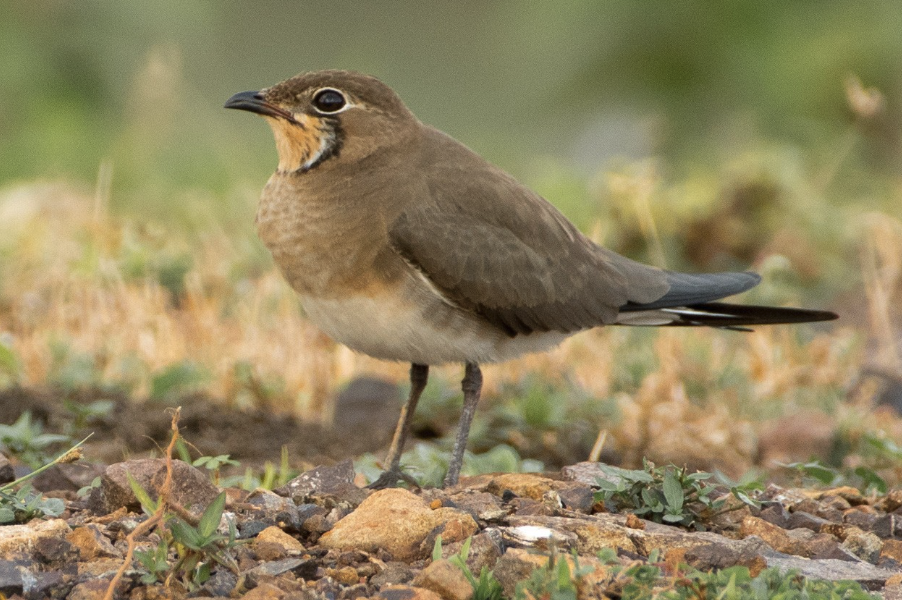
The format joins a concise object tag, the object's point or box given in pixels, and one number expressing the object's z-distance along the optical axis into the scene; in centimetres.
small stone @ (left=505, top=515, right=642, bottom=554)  706
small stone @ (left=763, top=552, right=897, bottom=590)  697
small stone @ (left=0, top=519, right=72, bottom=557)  656
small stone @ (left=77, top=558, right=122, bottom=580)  637
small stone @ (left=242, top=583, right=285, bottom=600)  609
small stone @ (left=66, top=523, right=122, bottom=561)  660
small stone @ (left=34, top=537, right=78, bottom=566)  653
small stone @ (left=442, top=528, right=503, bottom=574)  661
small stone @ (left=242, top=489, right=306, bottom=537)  725
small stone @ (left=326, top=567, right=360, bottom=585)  653
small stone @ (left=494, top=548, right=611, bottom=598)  626
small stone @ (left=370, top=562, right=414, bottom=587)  651
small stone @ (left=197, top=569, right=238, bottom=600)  621
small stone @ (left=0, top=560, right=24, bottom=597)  617
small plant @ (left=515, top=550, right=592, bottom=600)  584
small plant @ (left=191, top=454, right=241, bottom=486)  752
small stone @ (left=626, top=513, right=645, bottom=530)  746
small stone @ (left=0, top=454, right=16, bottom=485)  790
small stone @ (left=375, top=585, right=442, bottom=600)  616
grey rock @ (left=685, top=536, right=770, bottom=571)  685
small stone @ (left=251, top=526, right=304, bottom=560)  671
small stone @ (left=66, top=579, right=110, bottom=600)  609
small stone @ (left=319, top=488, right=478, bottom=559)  695
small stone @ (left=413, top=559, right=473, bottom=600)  618
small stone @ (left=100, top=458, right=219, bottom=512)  723
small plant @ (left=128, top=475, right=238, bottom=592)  607
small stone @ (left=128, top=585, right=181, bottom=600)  610
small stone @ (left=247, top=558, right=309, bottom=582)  639
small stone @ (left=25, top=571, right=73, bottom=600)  623
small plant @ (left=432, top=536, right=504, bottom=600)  620
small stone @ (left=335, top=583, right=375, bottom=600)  634
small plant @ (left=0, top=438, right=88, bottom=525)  707
